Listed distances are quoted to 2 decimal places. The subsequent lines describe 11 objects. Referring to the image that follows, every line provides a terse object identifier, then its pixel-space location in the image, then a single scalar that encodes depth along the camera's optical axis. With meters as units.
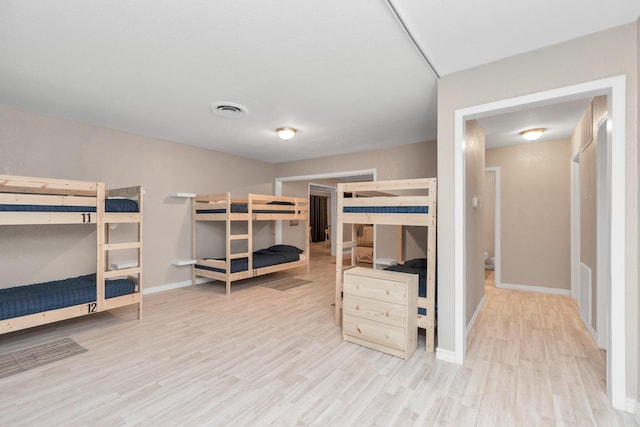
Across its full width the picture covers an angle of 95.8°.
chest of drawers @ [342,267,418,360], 2.44
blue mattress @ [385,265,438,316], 2.72
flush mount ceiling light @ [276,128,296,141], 3.91
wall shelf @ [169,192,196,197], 4.62
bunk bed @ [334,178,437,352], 2.59
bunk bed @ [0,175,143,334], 2.57
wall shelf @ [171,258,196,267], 4.56
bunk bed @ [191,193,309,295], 4.46
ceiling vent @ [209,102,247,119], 3.12
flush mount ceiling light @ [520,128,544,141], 3.90
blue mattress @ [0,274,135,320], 2.57
